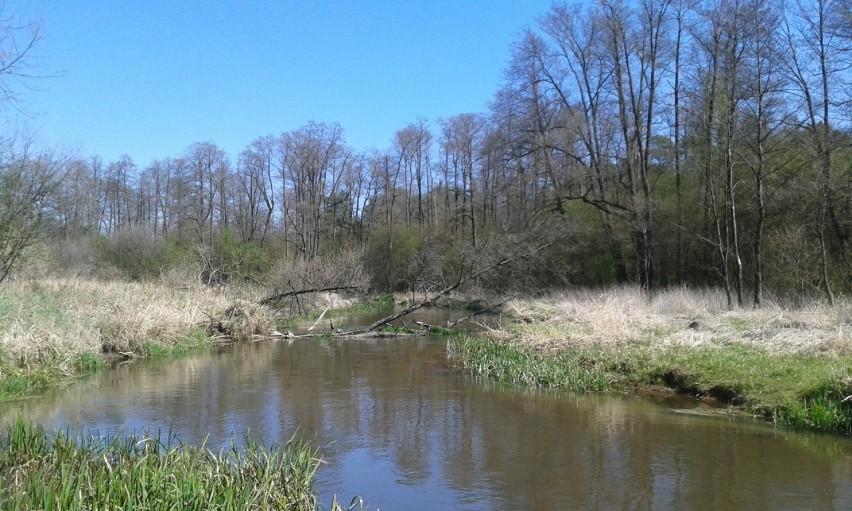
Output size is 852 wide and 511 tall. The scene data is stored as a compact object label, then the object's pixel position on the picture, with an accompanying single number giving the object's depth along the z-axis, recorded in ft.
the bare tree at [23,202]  54.65
